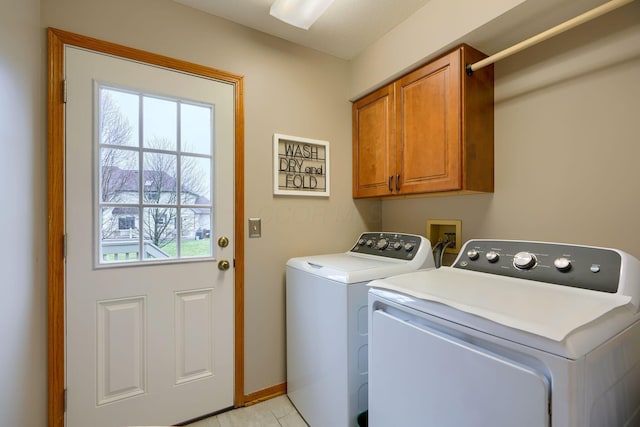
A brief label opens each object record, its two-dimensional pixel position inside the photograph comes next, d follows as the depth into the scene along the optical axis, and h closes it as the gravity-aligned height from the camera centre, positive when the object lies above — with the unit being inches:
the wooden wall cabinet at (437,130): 58.7 +19.1
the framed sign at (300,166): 76.2 +13.5
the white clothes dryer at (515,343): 25.8 -13.9
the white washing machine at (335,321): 52.5 -21.6
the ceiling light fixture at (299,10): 57.7 +42.0
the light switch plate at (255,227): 72.6 -3.0
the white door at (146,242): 55.5 -5.6
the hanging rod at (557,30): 40.3 +28.8
